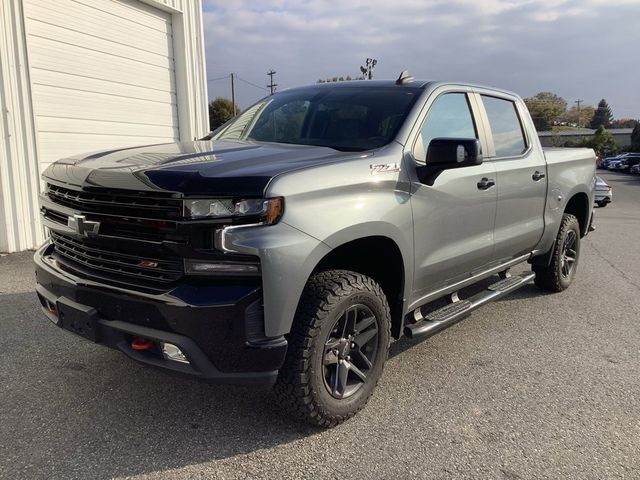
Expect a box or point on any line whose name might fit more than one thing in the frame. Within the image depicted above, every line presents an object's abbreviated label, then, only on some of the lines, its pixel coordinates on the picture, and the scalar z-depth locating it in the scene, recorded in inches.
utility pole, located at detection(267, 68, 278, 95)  2402.2
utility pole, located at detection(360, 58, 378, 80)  1271.8
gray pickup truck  96.5
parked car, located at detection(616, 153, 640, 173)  2039.2
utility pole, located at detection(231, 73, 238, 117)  2256.6
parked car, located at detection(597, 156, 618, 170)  2408.0
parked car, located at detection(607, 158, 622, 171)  2208.2
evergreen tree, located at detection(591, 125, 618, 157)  2940.5
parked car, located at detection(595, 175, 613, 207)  609.0
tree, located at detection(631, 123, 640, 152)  2637.8
